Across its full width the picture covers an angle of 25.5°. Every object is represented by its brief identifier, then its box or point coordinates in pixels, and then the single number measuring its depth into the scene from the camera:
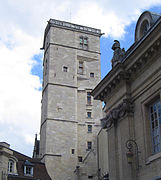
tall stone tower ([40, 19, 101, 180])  33.09
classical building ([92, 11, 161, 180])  12.45
